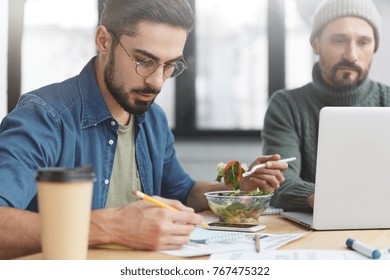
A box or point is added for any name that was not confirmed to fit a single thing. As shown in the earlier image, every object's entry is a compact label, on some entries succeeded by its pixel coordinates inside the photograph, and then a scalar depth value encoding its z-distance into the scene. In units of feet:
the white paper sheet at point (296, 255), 2.75
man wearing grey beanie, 5.96
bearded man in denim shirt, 3.10
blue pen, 2.74
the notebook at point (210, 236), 3.08
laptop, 3.29
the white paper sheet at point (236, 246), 2.82
